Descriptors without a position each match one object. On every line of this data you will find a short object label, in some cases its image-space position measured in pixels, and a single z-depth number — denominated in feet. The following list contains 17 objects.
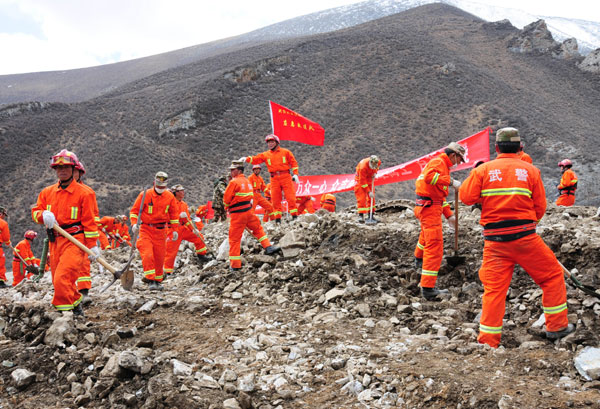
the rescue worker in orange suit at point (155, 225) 23.47
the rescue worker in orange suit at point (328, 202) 43.79
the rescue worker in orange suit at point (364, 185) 31.27
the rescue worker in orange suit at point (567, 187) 34.63
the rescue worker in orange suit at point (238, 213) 23.82
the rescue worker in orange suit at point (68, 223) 15.67
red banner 30.19
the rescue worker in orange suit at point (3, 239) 35.14
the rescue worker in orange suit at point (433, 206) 17.38
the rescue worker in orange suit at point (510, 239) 12.37
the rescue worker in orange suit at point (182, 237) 26.71
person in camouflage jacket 41.59
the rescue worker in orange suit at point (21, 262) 38.29
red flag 36.60
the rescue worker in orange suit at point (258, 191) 35.22
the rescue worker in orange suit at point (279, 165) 30.86
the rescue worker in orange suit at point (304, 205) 45.60
